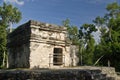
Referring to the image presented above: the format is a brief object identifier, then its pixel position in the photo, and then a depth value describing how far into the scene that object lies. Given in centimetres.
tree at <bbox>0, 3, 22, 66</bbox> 1474
